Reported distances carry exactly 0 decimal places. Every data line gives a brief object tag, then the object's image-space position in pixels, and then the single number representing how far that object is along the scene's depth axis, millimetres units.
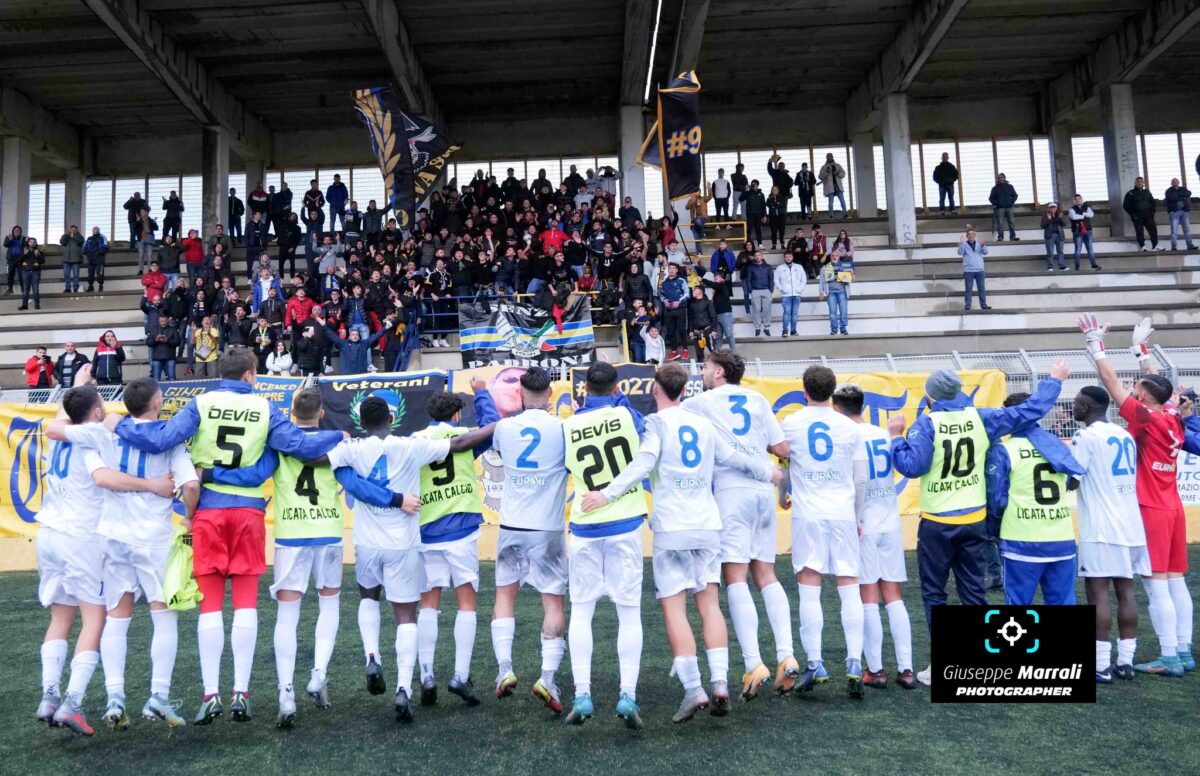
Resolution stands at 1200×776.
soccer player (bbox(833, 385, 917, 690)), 6195
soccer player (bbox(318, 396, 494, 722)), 5926
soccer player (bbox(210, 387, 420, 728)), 5812
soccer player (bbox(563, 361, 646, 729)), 5547
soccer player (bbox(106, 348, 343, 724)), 5621
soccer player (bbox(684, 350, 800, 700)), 6121
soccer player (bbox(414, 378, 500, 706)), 6043
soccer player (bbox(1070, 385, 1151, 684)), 6426
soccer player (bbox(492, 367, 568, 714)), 6070
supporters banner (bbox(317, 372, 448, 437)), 13000
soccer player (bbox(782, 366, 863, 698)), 6070
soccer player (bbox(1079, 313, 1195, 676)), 6480
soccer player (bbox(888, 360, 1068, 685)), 6211
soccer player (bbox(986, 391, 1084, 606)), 6203
